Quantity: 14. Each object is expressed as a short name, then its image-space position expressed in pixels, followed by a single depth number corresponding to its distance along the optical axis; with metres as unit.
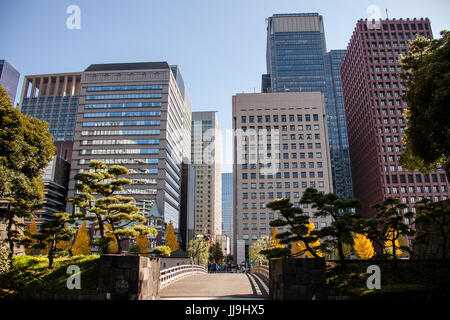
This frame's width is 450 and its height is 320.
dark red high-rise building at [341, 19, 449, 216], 81.69
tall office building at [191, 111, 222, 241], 170.25
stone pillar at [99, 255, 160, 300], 13.11
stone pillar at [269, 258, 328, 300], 12.79
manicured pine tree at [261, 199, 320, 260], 16.09
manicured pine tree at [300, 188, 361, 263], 16.30
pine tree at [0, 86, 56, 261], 19.02
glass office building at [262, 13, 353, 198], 146.00
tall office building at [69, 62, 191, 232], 91.94
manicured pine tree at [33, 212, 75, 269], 17.44
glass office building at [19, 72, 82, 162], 160.00
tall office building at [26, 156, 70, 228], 94.12
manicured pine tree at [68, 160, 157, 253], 16.53
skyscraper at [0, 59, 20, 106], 181.62
